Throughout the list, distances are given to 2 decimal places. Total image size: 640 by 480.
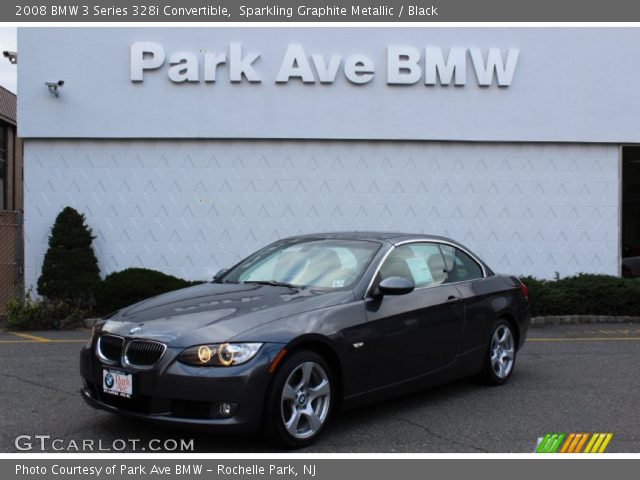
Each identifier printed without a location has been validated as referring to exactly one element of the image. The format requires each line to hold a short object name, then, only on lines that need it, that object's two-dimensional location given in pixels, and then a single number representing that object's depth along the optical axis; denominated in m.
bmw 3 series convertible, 4.59
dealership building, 12.98
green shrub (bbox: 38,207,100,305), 12.07
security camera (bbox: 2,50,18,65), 14.81
